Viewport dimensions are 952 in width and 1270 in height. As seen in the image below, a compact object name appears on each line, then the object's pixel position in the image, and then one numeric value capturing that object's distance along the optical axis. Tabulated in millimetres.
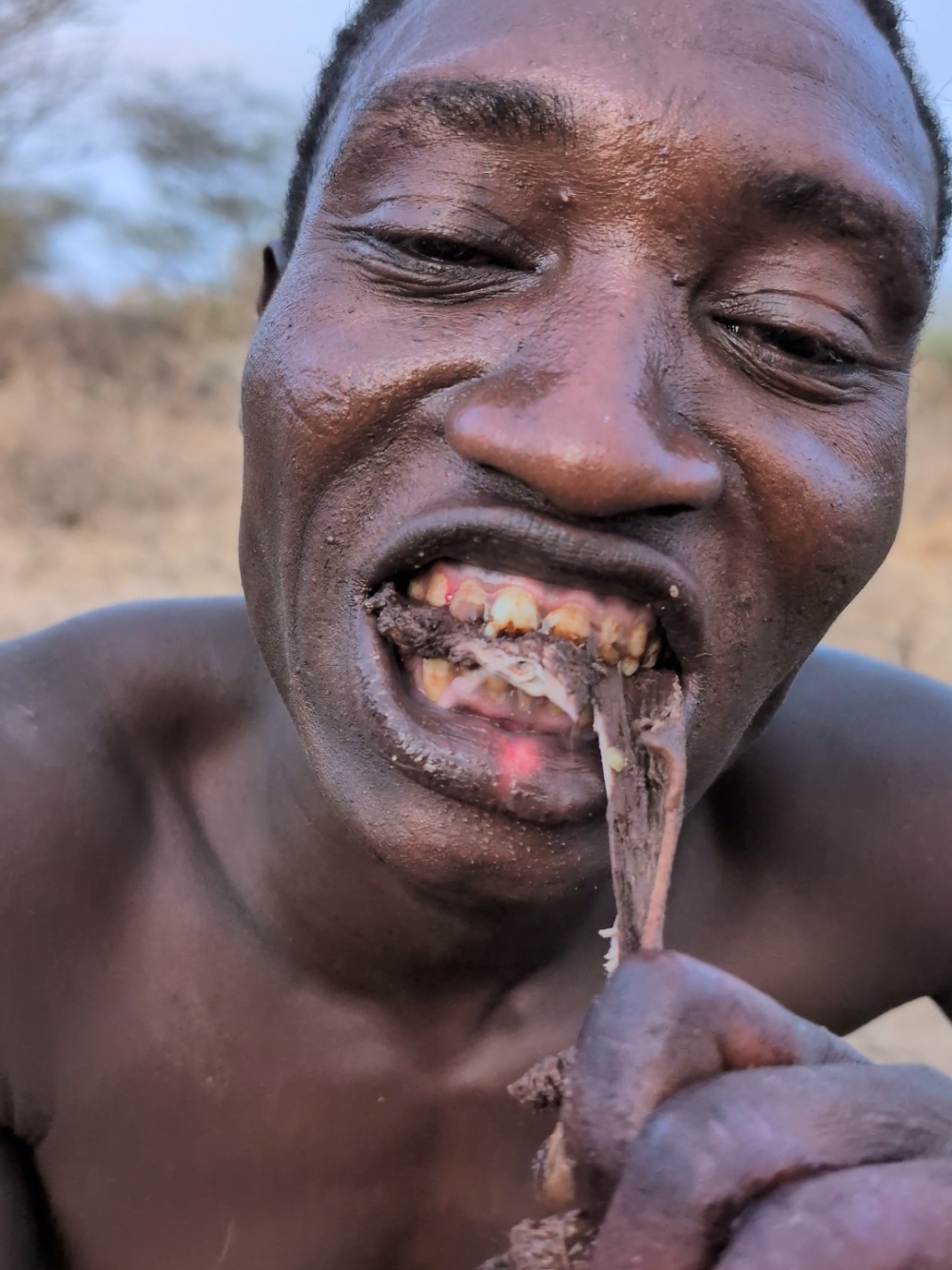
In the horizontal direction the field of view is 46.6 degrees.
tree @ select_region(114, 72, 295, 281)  10797
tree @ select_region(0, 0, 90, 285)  9609
